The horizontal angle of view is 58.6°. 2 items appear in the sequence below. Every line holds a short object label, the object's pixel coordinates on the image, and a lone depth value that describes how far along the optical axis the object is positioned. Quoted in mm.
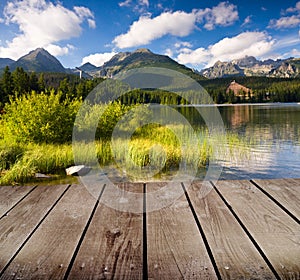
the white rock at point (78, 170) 6145
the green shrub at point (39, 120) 8008
